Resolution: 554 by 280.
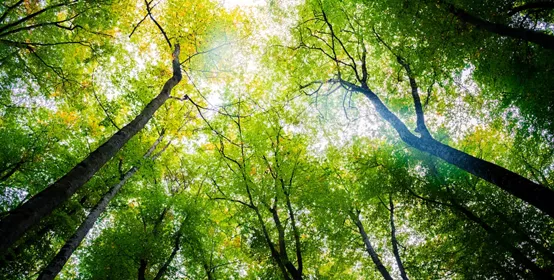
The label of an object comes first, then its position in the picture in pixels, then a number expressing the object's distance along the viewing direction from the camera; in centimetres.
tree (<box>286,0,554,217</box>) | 406
